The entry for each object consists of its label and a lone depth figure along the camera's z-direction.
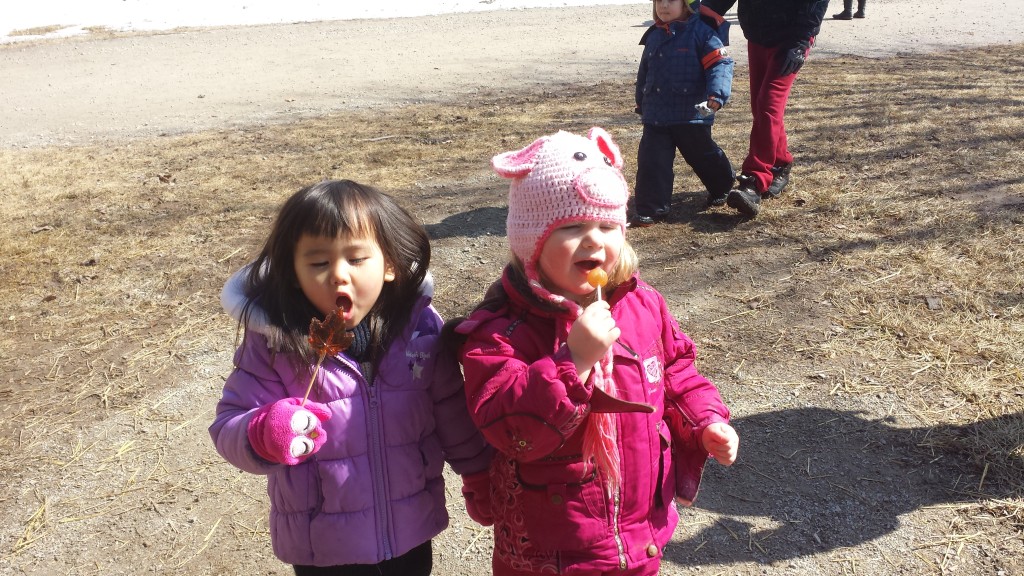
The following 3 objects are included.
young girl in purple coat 1.98
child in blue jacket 5.45
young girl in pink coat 1.92
